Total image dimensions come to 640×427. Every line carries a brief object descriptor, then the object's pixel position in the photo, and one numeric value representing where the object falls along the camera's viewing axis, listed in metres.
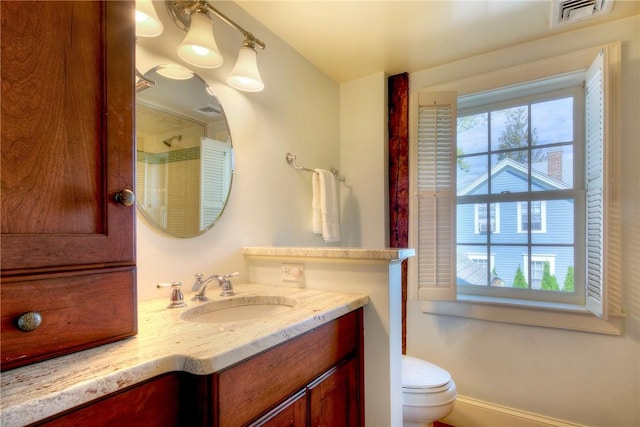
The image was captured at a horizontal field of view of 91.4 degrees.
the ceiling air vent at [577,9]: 1.47
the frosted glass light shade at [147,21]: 1.00
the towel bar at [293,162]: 1.78
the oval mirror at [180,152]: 1.11
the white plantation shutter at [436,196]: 1.92
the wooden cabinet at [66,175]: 0.53
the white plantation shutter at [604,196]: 1.53
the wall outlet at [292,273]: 1.33
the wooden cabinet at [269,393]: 0.55
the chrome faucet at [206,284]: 1.12
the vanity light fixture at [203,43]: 1.14
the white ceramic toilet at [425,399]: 1.40
